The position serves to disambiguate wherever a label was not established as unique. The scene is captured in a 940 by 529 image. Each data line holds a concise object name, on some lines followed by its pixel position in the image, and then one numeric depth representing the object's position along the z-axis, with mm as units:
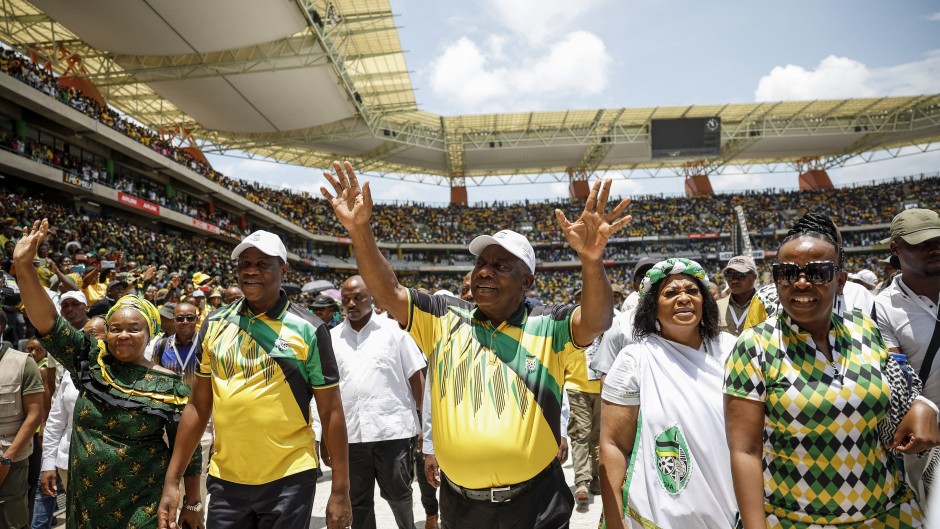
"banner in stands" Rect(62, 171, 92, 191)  19772
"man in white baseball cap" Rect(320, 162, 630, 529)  2322
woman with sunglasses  1890
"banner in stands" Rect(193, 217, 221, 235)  28688
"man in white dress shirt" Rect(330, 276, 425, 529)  4184
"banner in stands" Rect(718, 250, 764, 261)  28138
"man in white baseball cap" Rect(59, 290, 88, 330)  5121
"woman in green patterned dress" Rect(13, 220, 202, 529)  2971
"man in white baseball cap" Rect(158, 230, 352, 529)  2748
